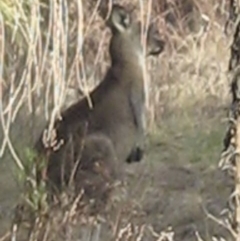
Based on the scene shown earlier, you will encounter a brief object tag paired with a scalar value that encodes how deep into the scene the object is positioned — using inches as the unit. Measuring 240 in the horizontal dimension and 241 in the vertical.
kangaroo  571.8
